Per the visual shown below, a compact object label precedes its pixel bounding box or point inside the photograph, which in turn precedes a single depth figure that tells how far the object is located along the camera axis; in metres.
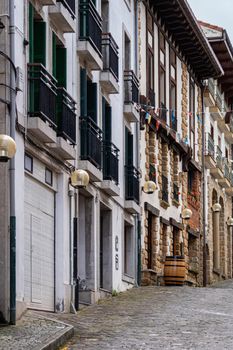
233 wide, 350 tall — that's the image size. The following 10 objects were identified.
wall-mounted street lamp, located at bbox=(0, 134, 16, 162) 15.78
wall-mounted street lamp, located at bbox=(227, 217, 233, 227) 50.75
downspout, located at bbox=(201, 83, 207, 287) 42.85
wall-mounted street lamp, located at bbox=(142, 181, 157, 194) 30.06
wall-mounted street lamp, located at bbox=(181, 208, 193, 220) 36.44
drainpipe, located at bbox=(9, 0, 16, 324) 17.25
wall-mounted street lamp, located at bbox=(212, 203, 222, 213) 43.71
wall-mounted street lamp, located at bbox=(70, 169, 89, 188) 21.02
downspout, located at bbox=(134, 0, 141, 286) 30.30
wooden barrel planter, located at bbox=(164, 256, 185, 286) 30.98
